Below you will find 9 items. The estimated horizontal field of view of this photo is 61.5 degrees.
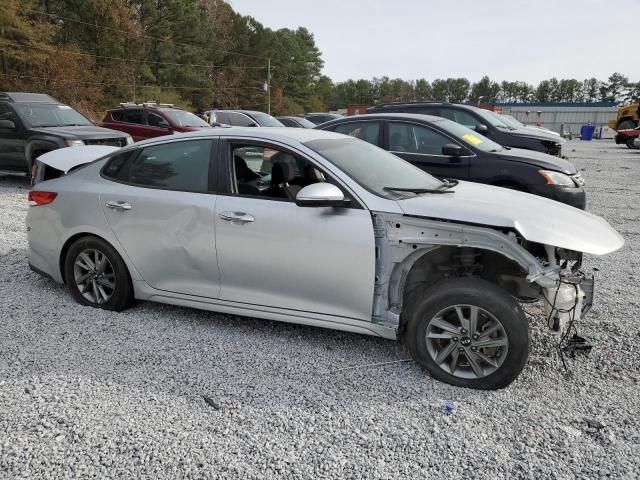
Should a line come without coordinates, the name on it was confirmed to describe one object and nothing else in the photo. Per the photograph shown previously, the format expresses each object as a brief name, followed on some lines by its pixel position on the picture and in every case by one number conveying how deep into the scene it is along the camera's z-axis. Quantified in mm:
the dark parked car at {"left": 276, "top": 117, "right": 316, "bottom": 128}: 22428
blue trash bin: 40625
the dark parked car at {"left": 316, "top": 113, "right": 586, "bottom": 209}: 7250
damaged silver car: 3354
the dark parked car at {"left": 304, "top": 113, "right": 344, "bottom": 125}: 26539
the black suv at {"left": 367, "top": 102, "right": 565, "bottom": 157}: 10062
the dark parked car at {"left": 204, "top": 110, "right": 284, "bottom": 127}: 18302
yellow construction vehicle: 32156
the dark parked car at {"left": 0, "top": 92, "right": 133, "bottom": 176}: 10086
